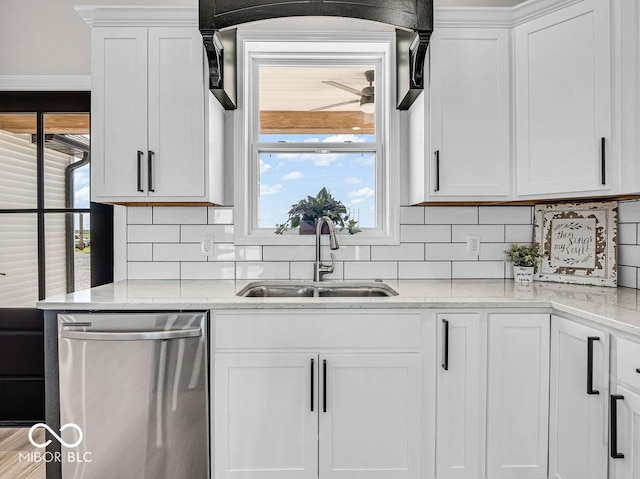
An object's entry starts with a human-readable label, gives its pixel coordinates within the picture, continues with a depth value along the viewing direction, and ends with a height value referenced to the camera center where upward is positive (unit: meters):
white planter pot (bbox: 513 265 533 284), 2.01 -0.20
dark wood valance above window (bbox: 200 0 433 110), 1.42 +0.84
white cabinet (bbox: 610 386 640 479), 1.14 -0.60
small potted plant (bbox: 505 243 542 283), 2.01 -0.14
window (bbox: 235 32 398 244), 2.24 +0.60
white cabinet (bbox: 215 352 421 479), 1.52 -0.71
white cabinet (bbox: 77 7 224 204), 1.81 +0.62
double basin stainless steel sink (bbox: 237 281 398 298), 2.04 -0.29
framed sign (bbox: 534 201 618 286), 1.89 -0.04
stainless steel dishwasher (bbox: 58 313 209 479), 1.50 -0.60
